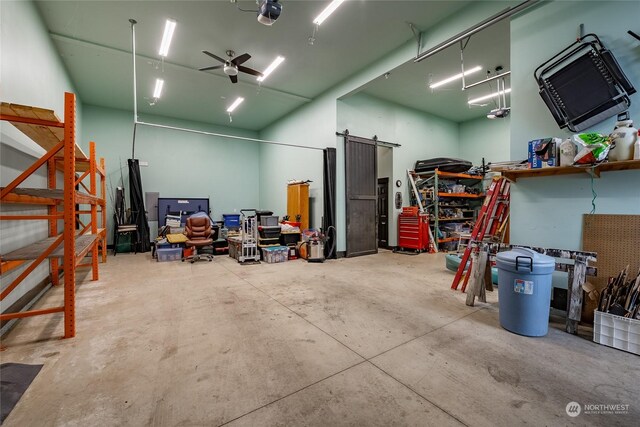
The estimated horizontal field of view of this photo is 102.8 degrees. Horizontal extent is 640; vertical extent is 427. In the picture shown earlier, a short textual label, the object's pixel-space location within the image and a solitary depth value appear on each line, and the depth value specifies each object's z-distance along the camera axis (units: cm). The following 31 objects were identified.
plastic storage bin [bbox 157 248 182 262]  563
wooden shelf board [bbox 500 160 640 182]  226
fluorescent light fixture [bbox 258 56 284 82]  516
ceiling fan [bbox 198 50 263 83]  444
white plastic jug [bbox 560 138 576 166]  246
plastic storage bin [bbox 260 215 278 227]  590
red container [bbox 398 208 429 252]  659
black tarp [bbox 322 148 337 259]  595
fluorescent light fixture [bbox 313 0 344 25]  364
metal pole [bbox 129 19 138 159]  407
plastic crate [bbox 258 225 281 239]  583
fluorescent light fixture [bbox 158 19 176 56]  412
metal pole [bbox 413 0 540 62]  296
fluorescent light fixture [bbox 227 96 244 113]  704
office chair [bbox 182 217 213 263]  544
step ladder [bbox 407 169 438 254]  688
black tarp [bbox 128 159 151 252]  700
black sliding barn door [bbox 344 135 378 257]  625
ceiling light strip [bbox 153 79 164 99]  600
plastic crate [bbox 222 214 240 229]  814
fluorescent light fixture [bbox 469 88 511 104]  606
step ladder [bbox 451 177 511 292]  346
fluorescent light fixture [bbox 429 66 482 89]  534
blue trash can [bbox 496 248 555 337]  224
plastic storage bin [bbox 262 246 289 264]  551
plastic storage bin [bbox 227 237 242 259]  576
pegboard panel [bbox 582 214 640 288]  234
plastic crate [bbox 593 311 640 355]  202
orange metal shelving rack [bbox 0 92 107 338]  209
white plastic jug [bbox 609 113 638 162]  218
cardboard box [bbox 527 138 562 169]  259
